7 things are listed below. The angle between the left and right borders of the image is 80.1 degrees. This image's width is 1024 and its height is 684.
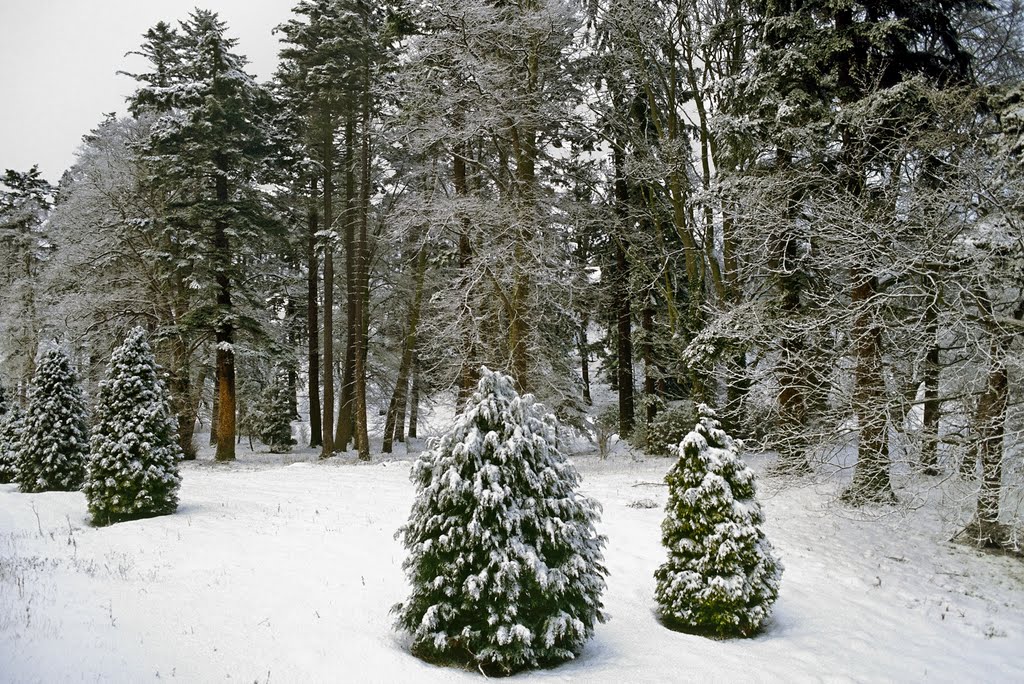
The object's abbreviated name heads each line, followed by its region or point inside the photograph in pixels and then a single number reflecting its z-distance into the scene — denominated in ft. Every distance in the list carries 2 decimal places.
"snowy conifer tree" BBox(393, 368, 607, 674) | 16.83
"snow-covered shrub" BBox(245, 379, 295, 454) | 89.35
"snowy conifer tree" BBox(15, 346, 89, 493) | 42.19
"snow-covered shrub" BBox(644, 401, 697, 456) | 54.65
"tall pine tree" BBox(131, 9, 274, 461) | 63.57
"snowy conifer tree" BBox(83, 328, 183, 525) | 32.86
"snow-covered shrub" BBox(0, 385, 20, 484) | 48.70
